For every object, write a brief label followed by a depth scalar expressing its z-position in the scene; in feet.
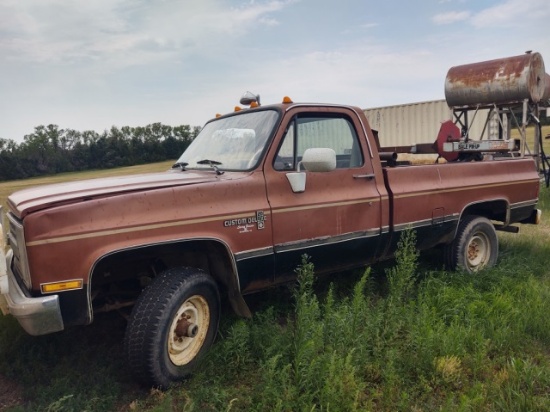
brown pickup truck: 9.45
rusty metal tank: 34.14
